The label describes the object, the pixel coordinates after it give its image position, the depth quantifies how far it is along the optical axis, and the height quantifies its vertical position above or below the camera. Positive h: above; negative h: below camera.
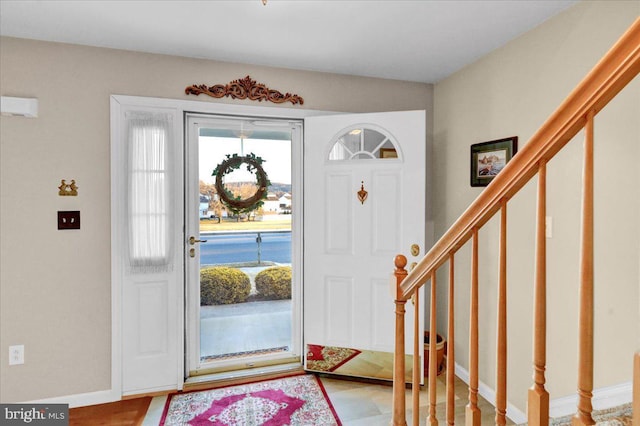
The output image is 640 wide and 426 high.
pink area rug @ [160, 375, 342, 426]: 2.19 -1.32
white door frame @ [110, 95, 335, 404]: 2.41 -0.16
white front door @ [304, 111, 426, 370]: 2.65 -0.07
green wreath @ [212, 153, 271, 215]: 2.80 +0.22
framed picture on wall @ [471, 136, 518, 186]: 2.29 +0.37
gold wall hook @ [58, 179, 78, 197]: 2.31 +0.13
